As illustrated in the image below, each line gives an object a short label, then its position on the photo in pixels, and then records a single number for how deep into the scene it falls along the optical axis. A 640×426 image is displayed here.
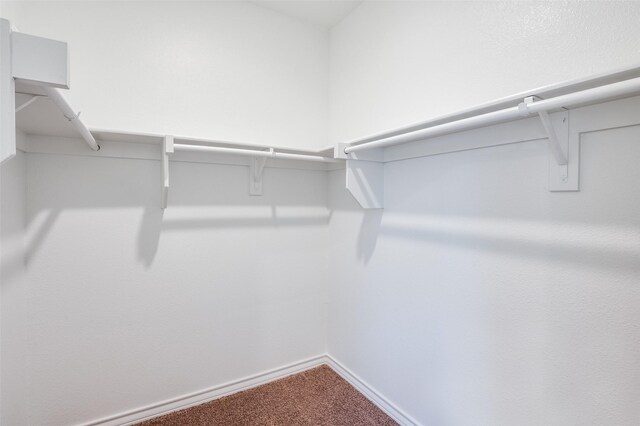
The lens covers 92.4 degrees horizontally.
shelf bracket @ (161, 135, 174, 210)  1.41
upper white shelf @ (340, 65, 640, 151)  0.75
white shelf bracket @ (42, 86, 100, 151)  0.79
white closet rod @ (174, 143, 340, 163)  1.47
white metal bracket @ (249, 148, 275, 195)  1.84
